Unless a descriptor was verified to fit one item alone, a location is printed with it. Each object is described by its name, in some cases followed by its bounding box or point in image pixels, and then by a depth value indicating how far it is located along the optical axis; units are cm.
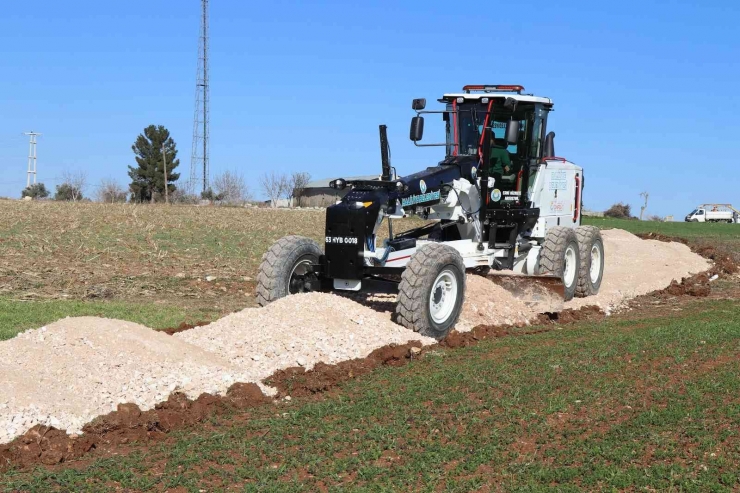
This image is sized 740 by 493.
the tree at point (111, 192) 7357
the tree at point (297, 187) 8963
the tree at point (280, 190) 8852
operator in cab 1505
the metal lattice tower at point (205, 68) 6166
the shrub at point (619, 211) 7022
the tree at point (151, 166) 8362
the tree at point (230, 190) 8729
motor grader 1237
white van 7000
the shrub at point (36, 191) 7575
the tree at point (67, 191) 7662
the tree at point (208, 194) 7170
